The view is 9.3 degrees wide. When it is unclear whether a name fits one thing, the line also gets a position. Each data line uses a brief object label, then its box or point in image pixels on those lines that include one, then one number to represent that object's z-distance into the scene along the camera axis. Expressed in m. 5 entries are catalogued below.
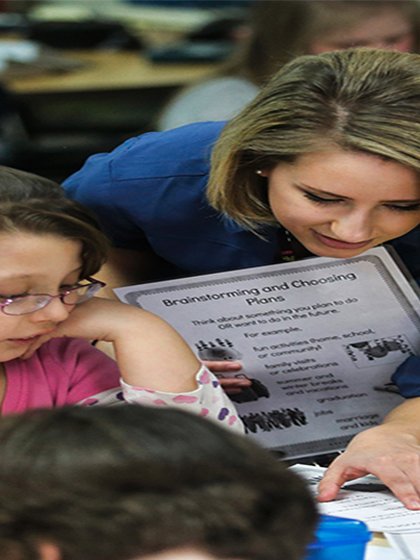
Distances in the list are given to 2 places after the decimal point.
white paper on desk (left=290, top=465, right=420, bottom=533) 2.78
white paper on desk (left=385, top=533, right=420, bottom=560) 2.71
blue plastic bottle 2.62
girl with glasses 2.89
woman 2.92
